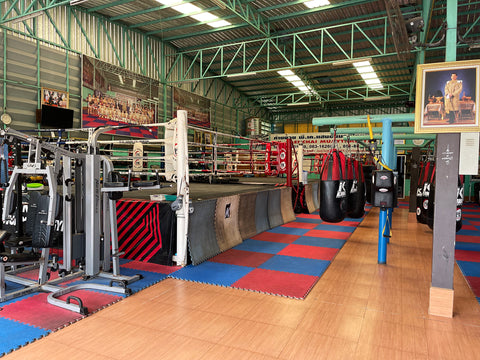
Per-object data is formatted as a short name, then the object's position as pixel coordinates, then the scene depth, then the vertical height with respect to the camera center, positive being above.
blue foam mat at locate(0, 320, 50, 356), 2.51 -1.36
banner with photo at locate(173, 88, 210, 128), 15.75 +3.10
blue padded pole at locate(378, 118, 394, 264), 4.75 -0.60
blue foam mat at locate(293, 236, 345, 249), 5.89 -1.35
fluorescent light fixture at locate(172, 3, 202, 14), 11.45 +5.55
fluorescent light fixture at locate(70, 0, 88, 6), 8.06 +3.99
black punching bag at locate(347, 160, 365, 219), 5.32 -0.44
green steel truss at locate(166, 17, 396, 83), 13.30 +5.36
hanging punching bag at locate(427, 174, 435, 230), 5.34 -0.60
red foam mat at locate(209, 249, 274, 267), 4.71 -1.35
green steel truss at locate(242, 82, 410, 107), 19.05 +4.69
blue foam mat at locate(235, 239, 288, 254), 5.46 -1.34
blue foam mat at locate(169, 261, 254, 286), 4.00 -1.35
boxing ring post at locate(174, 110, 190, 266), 4.52 -0.30
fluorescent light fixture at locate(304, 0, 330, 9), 10.91 +5.50
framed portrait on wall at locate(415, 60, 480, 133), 3.00 +0.67
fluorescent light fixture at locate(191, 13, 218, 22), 12.11 +5.54
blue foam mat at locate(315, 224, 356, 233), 7.41 -1.36
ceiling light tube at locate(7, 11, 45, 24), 8.45 +3.82
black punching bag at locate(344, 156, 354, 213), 4.92 -0.14
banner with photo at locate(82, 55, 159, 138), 11.45 +2.59
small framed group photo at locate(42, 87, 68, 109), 10.23 +2.15
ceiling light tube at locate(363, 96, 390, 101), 16.22 +3.51
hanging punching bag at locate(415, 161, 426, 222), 6.39 -0.44
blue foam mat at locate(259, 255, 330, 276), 4.37 -1.35
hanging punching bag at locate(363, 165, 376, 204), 8.48 -0.08
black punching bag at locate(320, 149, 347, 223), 4.78 -0.29
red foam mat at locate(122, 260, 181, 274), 4.39 -1.37
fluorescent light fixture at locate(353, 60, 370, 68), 15.07 +4.80
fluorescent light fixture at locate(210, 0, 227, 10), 9.15 +4.64
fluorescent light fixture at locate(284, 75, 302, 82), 17.19 +4.74
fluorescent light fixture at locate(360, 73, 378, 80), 16.81 +4.78
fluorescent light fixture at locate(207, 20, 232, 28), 12.60 +5.52
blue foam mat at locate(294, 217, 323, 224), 8.41 -1.35
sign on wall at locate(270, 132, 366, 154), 19.02 +1.75
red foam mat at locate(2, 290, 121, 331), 2.91 -1.36
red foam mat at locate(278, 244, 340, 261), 5.13 -1.35
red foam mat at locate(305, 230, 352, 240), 6.64 -1.36
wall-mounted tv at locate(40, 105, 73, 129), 9.98 +1.49
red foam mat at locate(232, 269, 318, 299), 3.65 -1.35
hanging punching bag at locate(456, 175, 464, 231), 5.08 -0.58
